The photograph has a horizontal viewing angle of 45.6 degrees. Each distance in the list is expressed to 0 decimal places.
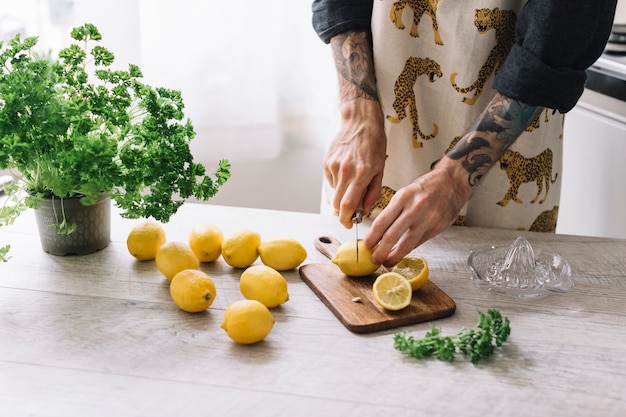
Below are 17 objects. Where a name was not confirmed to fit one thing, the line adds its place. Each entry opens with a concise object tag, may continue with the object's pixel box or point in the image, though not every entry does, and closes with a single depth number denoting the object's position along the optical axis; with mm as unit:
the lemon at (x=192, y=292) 1150
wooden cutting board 1146
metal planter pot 1309
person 1299
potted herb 1164
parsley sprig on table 1057
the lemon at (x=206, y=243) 1330
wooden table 957
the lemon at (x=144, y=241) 1327
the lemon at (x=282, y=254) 1314
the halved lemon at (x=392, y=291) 1170
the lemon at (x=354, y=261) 1277
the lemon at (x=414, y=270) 1234
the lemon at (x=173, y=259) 1257
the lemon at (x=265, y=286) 1178
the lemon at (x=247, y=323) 1069
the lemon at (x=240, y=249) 1312
